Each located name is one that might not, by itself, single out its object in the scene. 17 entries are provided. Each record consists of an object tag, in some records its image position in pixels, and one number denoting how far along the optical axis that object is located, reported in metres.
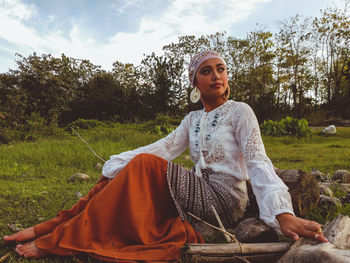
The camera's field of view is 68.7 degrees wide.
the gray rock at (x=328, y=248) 1.12
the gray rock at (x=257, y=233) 1.61
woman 1.52
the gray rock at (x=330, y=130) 10.25
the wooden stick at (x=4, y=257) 1.53
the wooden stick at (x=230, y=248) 1.34
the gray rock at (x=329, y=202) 2.30
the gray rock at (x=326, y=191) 2.66
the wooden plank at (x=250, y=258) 1.34
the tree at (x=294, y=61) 20.30
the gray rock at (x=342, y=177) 3.30
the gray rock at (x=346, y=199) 2.47
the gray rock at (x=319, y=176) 3.35
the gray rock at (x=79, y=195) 3.01
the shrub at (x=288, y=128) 9.70
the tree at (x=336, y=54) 18.87
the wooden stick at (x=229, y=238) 1.43
